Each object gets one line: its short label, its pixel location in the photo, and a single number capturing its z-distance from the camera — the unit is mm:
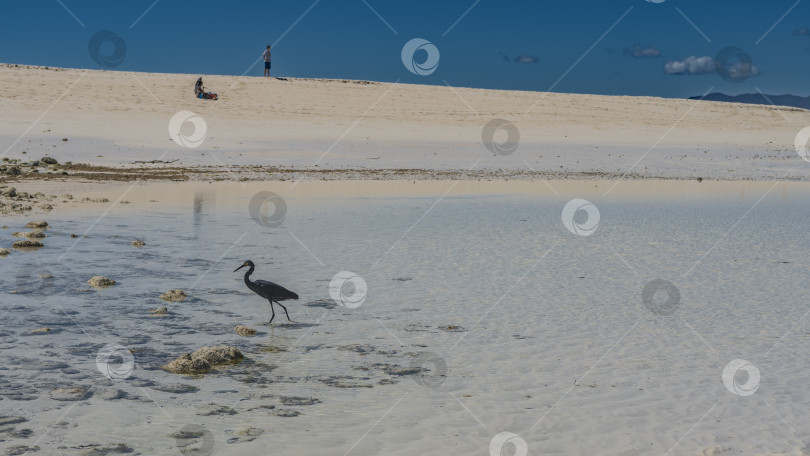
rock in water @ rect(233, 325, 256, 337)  8945
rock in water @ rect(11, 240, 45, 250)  13375
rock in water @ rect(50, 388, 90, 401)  6777
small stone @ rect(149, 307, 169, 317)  9602
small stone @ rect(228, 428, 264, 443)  6062
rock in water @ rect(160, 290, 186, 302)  10359
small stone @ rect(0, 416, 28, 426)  6211
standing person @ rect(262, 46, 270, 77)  51388
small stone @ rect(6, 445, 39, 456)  5699
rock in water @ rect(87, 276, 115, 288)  10912
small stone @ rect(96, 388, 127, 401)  6848
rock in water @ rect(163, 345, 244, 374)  7578
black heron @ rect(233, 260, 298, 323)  9312
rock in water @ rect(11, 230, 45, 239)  14250
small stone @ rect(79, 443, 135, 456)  5773
